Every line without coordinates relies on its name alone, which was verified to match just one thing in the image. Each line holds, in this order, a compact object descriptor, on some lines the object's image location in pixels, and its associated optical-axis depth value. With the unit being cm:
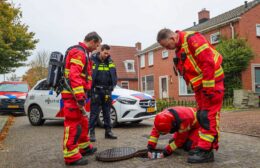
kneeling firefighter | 332
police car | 610
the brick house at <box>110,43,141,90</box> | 2611
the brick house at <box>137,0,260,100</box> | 1329
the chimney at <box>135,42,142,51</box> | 2988
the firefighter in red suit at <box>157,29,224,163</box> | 296
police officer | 478
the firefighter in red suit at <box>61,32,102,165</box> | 313
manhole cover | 323
